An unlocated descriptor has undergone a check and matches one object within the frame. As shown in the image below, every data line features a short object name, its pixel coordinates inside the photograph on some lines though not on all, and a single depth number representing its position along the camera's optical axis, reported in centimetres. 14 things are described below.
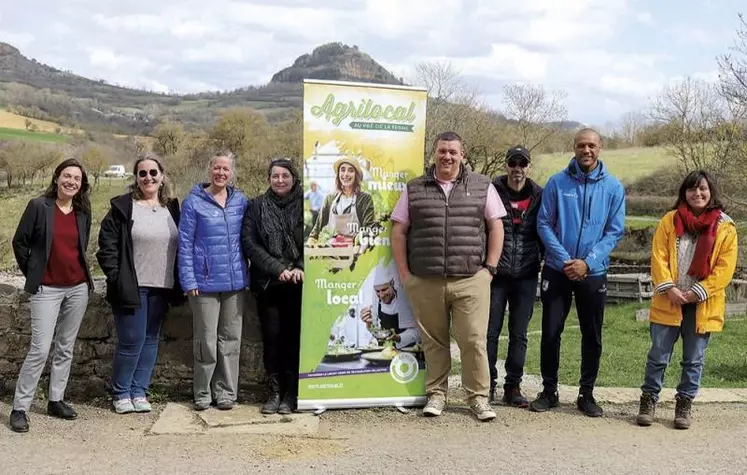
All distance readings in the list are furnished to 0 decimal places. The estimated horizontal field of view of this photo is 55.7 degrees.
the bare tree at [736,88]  2427
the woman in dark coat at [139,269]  500
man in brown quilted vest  503
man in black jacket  530
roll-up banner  529
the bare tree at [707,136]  2602
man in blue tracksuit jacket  514
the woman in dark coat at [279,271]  516
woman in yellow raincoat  498
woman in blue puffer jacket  509
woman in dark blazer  480
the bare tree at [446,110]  3648
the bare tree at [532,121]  4409
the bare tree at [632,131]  6600
